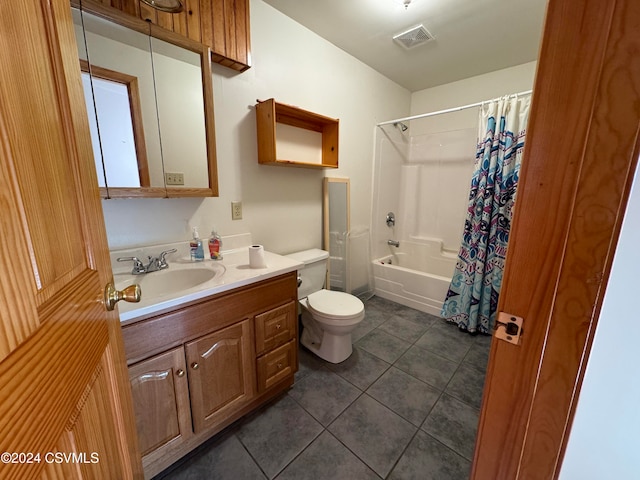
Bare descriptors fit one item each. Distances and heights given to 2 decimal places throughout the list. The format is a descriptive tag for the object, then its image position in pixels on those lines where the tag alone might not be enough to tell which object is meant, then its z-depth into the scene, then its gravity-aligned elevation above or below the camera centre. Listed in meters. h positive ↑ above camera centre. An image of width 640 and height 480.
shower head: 2.80 +0.73
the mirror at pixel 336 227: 2.24 -0.33
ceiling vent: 1.84 +1.16
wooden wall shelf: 1.58 +0.45
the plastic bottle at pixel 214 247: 1.47 -0.33
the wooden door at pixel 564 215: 0.41 -0.04
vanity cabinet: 0.96 -0.76
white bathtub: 2.47 -0.86
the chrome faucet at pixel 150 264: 1.24 -0.37
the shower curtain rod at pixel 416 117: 2.02 +0.70
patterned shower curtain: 1.97 -0.16
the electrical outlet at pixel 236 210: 1.64 -0.13
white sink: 1.19 -0.44
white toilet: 1.68 -0.79
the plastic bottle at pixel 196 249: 1.42 -0.33
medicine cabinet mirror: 1.09 +0.40
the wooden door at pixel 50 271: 0.27 -0.11
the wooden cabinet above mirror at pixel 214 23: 1.17 +0.81
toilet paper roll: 1.32 -0.34
